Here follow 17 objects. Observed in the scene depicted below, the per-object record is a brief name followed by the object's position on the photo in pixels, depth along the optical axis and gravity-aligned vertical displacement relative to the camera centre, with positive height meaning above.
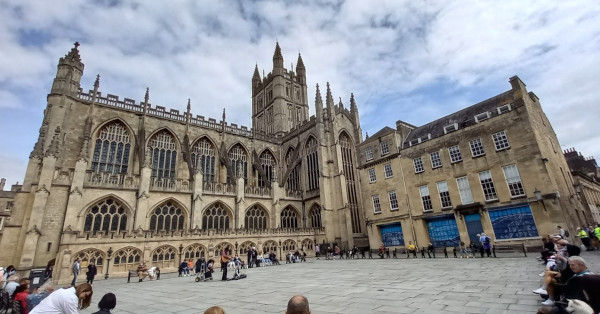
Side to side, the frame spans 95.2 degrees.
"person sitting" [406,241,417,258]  17.97 -1.19
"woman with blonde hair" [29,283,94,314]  3.77 -0.64
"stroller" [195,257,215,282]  12.98 -1.33
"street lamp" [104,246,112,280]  18.25 -0.17
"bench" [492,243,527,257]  15.78 -1.36
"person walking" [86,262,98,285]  14.86 -1.00
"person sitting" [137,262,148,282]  15.44 -1.25
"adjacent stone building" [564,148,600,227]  20.03 +2.34
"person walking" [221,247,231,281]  12.19 -0.79
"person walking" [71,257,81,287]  15.22 -0.81
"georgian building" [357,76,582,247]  16.03 +3.14
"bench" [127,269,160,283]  15.73 -1.37
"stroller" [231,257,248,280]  12.70 -1.48
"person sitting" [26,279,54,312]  5.52 -0.79
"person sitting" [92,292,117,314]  3.80 -0.69
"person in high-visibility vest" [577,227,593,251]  13.39 -1.00
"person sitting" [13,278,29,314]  5.64 -0.88
